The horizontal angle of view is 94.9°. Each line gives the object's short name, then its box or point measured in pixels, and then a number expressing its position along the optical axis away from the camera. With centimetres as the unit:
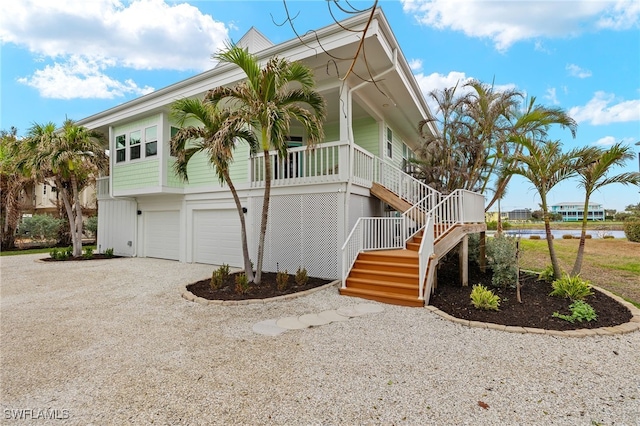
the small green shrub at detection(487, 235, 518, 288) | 657
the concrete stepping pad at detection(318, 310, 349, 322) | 492
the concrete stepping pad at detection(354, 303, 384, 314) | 532
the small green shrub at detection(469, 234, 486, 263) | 845
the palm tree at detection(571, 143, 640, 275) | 609
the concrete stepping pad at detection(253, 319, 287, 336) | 434
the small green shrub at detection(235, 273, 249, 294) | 633
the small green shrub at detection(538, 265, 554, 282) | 716
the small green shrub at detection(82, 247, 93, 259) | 1216
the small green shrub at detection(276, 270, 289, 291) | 662
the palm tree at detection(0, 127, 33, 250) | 1420
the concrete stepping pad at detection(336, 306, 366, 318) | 511
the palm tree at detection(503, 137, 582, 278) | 661
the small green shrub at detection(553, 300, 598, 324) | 467
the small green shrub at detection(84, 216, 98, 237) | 1831
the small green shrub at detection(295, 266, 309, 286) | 704
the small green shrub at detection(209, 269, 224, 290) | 660
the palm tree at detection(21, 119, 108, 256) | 1089
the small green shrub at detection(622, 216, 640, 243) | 1634
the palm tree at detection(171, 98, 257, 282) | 598
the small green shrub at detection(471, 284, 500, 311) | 518
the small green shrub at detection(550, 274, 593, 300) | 558
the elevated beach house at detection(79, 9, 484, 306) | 678
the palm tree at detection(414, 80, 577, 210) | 921
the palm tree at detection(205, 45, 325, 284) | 599
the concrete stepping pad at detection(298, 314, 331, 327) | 474
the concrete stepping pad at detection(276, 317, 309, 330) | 457
